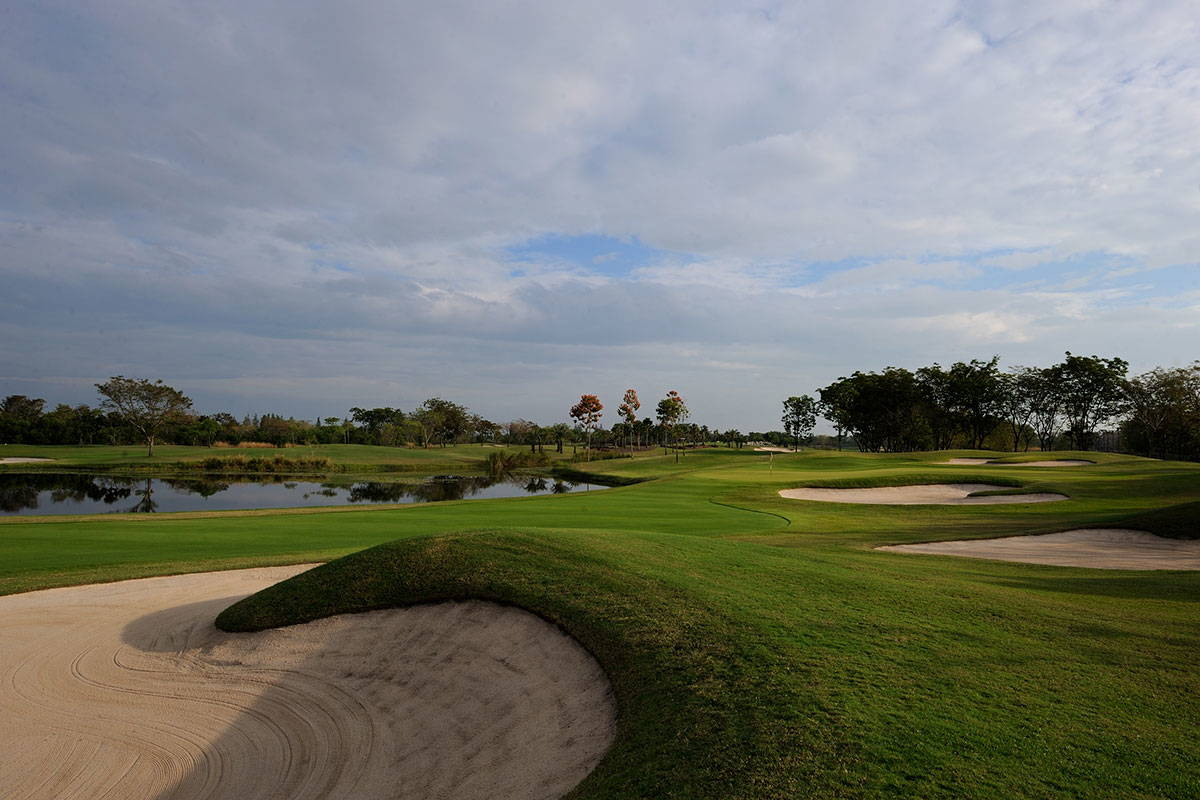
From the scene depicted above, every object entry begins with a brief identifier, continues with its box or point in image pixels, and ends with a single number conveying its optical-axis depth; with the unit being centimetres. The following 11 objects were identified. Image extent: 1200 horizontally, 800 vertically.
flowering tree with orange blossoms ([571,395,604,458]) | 8244
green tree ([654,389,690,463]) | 8938
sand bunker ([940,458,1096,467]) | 4346
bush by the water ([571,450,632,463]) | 7800
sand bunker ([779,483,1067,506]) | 2678
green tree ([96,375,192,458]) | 6706
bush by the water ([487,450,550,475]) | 6494
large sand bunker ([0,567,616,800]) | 594
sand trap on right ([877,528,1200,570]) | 1336
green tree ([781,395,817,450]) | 10806
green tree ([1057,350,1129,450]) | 6844
